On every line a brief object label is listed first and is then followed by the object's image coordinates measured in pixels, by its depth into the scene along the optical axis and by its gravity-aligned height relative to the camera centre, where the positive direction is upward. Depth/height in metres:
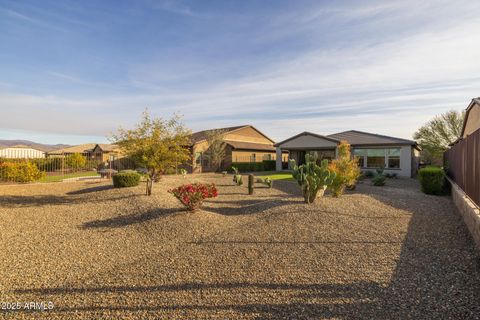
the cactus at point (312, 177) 11.21 -0.75
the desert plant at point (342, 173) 13.29 -0.71
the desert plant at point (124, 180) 14.71 -1.12
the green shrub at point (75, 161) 27.30 -0.06
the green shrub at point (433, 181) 14.66 -1.20
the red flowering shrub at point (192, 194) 9.68 -1.30
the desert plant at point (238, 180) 18.97 -1.45
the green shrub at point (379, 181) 18.58 -1.50
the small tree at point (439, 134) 32.28 +3.44
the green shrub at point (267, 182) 17.73 -1.55
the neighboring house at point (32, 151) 38.56 +1.45
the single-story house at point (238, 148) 32.19 +1.70
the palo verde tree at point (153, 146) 12.64 +0.70
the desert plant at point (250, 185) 15.18 -1.46
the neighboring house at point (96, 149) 37.07 +2.00
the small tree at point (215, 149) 30.94 +1.38
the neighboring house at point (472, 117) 14.09 +2.69
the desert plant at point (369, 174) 25.17 -1.35
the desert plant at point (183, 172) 26.07 -1.20
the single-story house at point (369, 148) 24.61 +1.29
